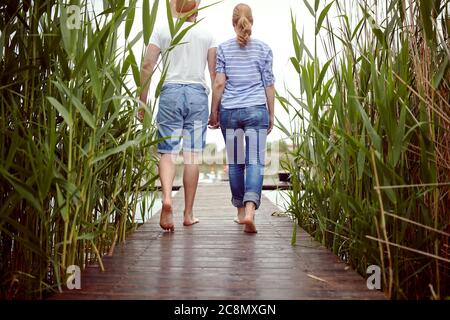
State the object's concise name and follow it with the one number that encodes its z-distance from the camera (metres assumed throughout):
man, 2.37
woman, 2.49
